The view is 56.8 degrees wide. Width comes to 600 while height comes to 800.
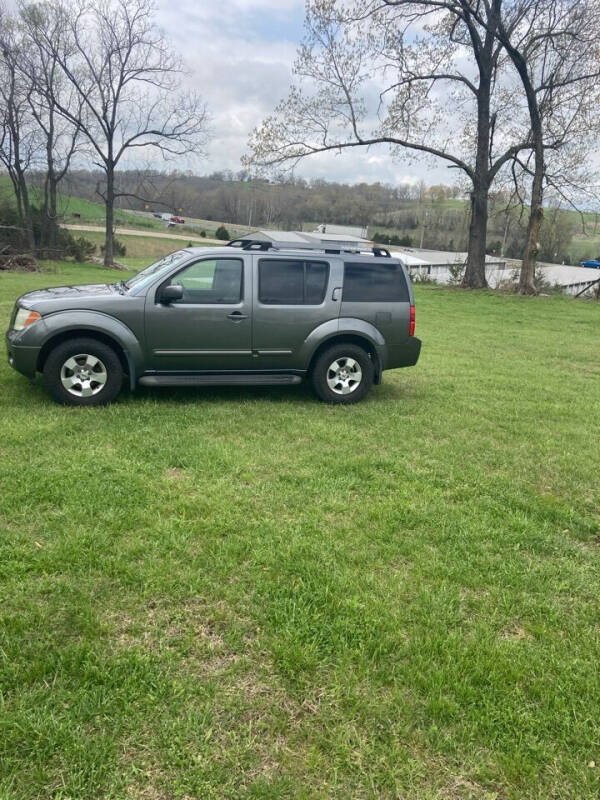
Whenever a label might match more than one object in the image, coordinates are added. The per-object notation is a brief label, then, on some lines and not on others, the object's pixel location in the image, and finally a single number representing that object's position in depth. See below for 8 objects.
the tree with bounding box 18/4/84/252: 32.59
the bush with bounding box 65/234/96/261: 37.28
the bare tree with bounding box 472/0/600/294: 21.52
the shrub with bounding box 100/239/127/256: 47.59
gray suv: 5.87
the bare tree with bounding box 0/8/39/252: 32.09
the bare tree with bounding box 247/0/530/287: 23.94
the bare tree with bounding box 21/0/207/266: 33.09
